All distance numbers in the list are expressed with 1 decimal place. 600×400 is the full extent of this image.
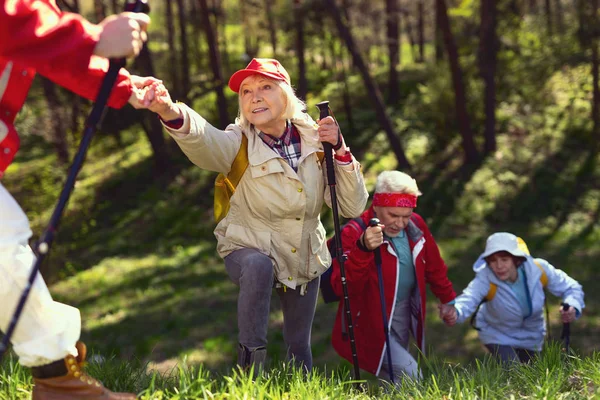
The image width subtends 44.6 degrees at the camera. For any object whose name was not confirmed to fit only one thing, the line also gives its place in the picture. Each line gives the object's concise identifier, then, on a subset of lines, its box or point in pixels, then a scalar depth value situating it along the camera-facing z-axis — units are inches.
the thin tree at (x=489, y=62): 667.4
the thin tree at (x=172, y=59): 906.2
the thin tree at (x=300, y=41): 764.6
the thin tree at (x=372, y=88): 631.2
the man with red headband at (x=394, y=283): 208.4
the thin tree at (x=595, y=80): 644.7
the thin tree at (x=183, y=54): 890.7
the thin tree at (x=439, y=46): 864.3
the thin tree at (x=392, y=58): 911.7
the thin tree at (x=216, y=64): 741.3
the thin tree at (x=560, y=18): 813.9
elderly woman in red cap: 165.6
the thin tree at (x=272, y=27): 1109.5
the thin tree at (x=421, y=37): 1267.7
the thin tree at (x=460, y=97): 682.2
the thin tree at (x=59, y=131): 636.7
